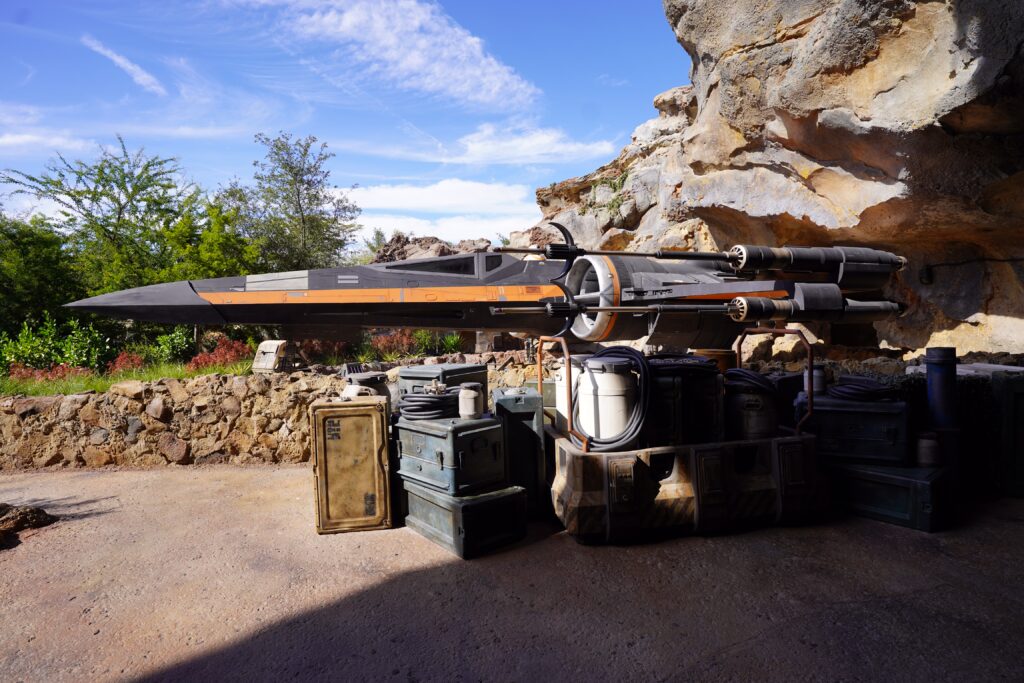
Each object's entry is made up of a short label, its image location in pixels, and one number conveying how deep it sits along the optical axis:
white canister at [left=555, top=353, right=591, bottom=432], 5.55
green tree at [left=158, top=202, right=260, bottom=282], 14.70
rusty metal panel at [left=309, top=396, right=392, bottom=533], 5.17
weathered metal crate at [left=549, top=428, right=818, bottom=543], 4.65
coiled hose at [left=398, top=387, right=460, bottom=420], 5.14
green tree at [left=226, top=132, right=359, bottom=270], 20.64
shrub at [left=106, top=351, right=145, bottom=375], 11.63
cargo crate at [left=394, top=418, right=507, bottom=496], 4.71
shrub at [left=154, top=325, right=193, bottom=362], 13.20
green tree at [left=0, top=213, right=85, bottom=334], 13.45
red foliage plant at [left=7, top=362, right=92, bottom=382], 10.24
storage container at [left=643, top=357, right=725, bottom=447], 5.09
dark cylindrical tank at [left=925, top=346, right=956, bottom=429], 5.51
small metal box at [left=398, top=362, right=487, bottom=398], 6.77
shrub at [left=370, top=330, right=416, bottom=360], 14.52
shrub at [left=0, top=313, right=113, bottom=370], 11.66
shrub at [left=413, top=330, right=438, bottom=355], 15.22
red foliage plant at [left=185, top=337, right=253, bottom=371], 12.02
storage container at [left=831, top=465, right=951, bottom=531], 4.81
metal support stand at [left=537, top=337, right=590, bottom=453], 4.82
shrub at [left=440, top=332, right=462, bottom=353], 15.62
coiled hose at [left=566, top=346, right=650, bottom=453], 4.83
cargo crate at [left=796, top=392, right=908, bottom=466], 5.19
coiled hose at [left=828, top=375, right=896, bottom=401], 5.41
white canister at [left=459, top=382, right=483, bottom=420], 5.06
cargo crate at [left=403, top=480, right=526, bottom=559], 4.57
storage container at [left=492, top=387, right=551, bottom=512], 5.38
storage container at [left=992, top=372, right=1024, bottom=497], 5.66
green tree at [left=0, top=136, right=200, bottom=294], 16.00
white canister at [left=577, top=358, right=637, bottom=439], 4.93
